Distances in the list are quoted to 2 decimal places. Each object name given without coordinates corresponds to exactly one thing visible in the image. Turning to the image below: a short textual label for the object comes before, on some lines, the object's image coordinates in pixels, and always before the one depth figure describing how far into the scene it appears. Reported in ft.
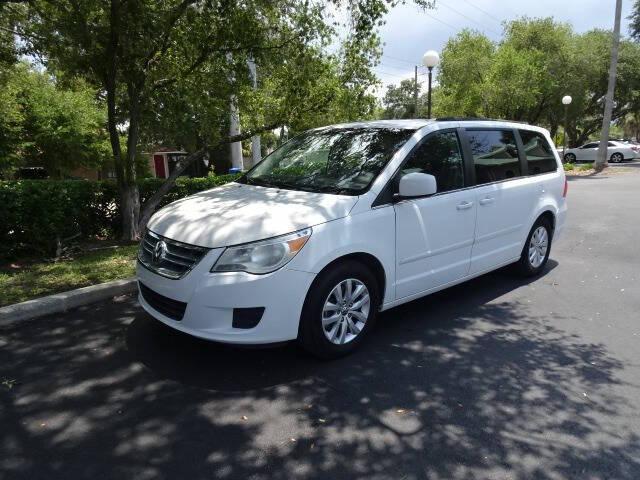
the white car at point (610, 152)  99.91
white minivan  10.82
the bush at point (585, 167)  82.23
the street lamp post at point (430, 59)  46.55
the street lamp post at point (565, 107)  85.56
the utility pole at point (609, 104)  70.80
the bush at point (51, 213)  21.17
